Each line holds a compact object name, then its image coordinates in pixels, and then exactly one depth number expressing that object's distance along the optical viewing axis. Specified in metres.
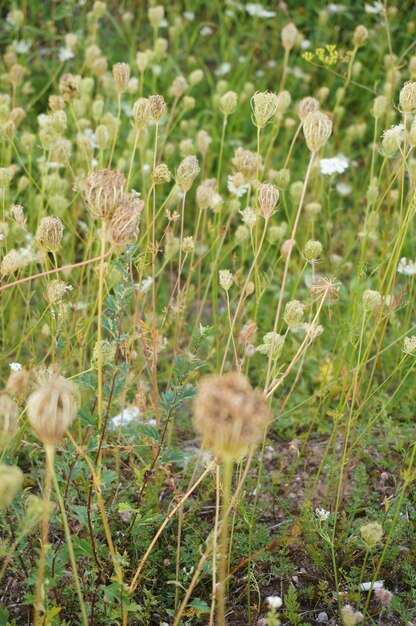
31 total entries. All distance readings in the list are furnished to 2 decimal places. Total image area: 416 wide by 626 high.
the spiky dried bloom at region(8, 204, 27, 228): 1.10
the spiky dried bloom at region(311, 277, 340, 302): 1.01
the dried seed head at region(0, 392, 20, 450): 0.87
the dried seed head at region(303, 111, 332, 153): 1.00
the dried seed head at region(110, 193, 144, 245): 0.91
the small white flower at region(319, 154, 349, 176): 1.35
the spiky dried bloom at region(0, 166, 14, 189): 1.19
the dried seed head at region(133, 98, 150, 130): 1.10
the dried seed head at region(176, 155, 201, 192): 1.10
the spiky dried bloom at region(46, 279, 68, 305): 1.06
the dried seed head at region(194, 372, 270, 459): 0.83
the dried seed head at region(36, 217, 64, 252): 1.03
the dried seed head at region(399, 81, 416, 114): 1.06
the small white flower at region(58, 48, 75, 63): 1.60
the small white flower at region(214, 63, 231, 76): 1.94
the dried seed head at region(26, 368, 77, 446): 0.85
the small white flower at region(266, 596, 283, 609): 0.94
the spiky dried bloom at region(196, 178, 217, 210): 1.17
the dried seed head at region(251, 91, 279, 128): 1.07
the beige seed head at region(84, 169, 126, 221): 0.90
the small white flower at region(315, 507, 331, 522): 1.06
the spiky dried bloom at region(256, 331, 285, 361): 1.06
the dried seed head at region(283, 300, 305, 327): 1.05
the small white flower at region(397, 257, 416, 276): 1.32
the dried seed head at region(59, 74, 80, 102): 1.30
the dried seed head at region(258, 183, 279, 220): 1.03
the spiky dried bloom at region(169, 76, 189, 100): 1.40
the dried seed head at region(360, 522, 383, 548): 0.97
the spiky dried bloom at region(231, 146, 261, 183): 1.17
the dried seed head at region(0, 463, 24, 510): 0.84
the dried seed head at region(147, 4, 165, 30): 1.50
